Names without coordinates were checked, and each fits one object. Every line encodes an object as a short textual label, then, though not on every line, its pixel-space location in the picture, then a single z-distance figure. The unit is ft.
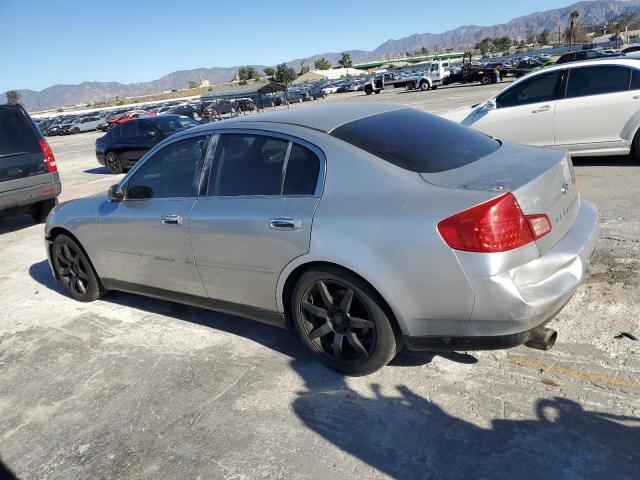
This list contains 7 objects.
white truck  133.28
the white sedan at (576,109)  23.56
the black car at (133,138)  44.29
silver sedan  8.75
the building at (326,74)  391.45
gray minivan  25.72
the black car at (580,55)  101.12
